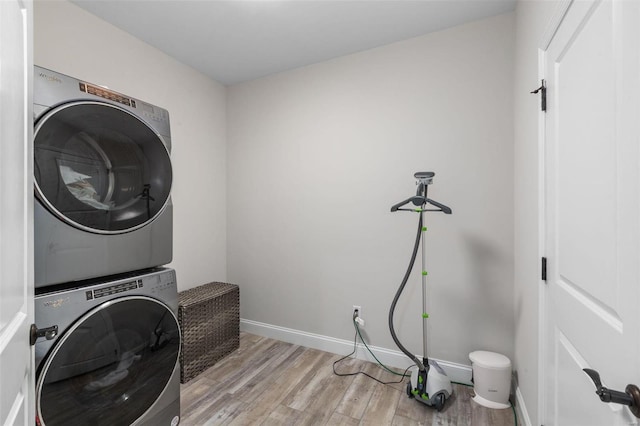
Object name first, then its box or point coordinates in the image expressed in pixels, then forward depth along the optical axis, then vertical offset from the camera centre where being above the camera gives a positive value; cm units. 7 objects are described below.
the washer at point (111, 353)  104 -59
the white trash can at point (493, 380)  183 -109
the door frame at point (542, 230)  132 -9
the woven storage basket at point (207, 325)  220 -95
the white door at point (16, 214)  59 +0
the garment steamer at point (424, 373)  181 -106
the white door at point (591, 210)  67 +0
